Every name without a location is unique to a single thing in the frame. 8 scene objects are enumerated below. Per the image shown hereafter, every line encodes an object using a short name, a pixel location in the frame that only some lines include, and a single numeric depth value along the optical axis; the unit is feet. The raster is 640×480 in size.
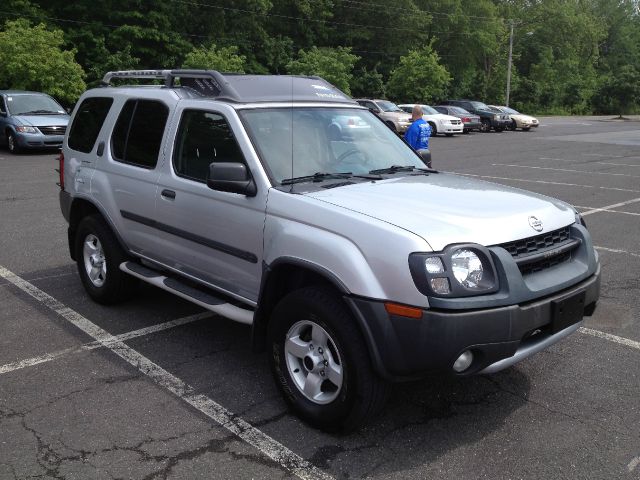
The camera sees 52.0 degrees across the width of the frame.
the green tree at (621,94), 190.19
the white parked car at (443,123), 98.78
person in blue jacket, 38.04
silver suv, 10.57
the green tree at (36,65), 83.71
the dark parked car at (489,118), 113.91
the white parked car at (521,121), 116.14
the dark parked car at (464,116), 107.55
